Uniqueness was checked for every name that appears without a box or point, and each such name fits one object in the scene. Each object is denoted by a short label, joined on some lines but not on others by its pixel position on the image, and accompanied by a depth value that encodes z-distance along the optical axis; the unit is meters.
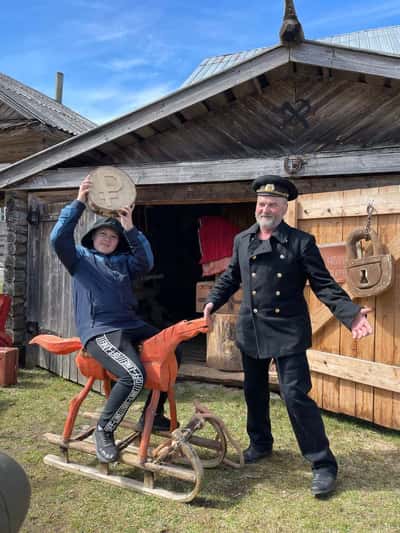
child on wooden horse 2.94
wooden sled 2.90
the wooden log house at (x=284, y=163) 4.00
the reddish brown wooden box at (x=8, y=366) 5.28
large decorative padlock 3.73
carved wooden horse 3.01
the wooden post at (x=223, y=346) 5.82
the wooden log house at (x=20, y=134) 6.08
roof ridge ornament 4.08
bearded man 2.96
